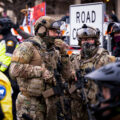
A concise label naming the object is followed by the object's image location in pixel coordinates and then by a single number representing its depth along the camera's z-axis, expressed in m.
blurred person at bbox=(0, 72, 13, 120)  4.19
